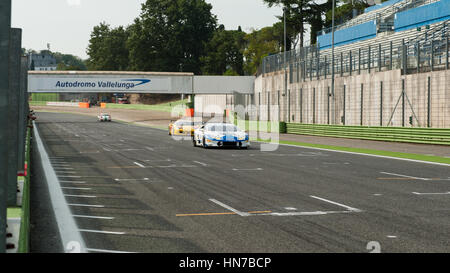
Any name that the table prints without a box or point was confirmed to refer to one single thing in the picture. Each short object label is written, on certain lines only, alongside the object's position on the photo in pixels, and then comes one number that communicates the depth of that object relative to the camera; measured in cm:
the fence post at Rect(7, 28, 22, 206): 861
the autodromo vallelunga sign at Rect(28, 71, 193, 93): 6869
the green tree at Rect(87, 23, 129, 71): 16194
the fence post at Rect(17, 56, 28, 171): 1234
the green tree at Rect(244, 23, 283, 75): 11169
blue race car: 2697
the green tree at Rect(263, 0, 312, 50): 8588
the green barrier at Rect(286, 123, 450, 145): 2945
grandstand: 3200
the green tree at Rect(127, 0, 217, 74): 13412
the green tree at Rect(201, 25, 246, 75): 12394
